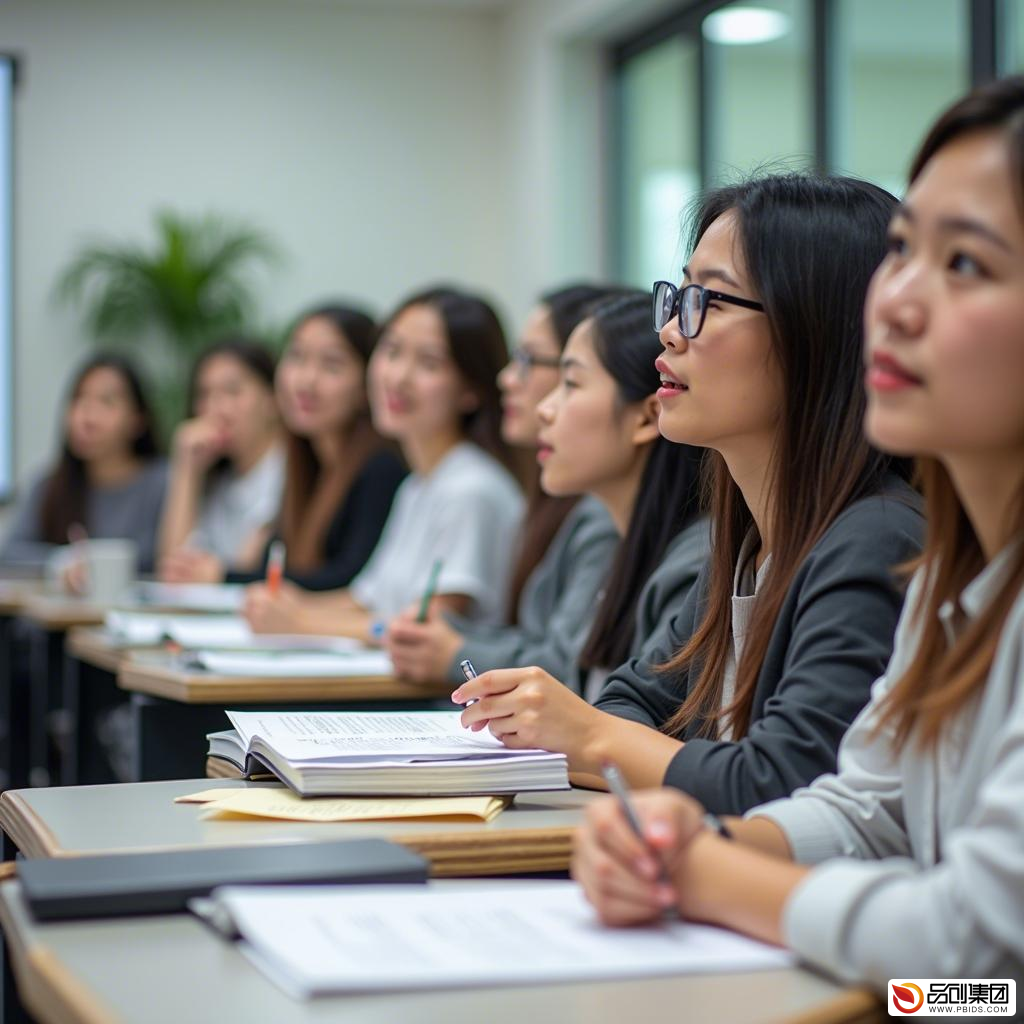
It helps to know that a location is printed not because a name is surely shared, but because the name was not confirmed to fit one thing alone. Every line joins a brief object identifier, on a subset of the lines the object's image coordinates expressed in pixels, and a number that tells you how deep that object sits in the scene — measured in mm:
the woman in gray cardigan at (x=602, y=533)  2021
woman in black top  3787
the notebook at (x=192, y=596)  3471
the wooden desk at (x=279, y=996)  812
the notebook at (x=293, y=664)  2354
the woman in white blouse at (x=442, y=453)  3115
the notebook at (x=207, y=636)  2740
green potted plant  6035
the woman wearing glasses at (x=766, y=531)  1287
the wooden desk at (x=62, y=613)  3262
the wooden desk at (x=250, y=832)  1157
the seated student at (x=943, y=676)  880
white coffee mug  3729
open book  1308
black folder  967
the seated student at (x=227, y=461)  4738
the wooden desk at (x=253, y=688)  2242
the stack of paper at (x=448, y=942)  855
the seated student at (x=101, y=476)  4906
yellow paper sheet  1242
